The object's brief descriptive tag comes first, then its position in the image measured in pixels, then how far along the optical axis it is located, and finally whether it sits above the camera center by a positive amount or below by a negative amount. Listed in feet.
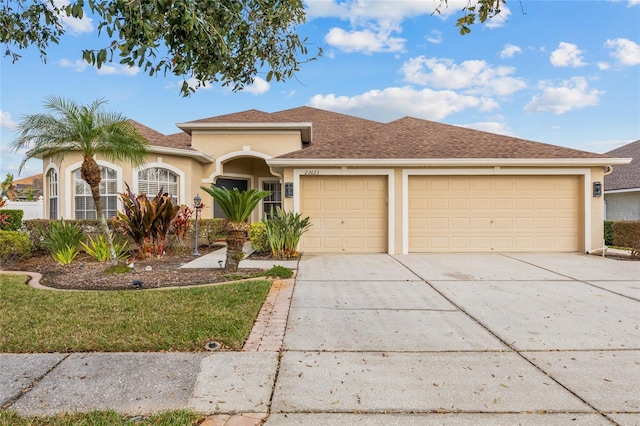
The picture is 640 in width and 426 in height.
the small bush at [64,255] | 28.96 -3.37
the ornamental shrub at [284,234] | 32.40 -2.06
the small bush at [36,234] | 34.04 -1.97
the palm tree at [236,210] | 24.62 +0.05
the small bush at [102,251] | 29.91 -3.16
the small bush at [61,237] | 29.71 -2.01
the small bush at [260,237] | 33.86 -2.41
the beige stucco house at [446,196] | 35.14 +1.20
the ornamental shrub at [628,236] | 33.54 -2.73
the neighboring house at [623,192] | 52.70 +2.18
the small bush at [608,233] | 45.11 -3.17
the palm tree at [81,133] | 26.71 +5.78
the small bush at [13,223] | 39.50 -1.09
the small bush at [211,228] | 41.04 -1.97
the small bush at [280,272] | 23.75 -4.01
